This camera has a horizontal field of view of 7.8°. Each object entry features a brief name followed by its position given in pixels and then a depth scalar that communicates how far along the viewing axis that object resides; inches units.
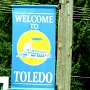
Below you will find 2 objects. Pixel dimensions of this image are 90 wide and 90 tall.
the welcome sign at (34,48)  446.6
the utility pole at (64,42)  428.2
